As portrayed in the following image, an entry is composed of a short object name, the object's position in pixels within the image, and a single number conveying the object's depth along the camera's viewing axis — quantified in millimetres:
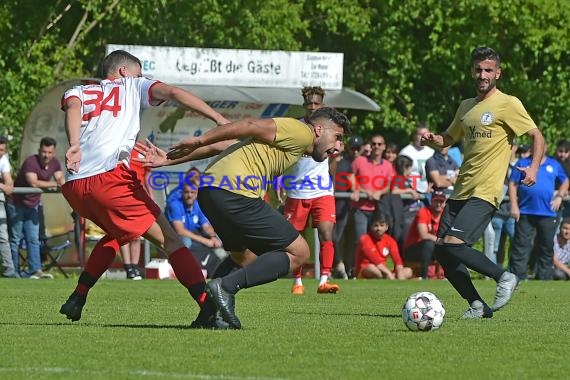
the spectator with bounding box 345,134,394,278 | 20516
